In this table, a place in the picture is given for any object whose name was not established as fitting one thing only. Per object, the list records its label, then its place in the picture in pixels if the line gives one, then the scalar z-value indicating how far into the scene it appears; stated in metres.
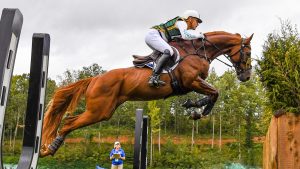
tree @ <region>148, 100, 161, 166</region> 24.58
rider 4.05
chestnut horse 4.01
